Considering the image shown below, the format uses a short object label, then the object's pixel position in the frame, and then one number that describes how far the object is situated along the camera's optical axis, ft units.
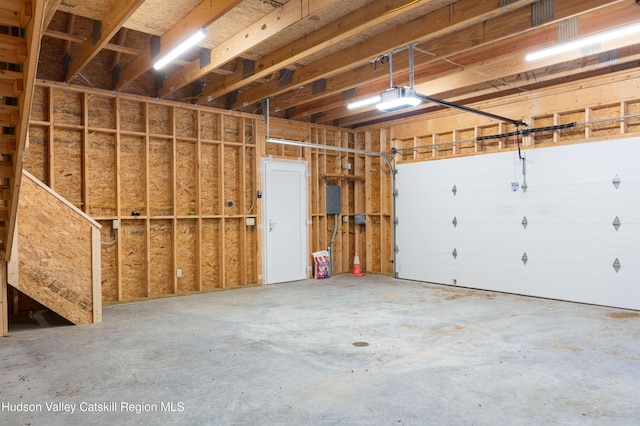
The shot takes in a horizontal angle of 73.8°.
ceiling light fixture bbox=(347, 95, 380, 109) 22.75
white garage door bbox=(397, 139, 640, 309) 19.77
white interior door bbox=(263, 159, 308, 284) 27.43
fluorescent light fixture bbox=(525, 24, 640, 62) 13.99
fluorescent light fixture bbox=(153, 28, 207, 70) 14.69
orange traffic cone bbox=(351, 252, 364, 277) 30.99
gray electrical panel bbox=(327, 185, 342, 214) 30.96
